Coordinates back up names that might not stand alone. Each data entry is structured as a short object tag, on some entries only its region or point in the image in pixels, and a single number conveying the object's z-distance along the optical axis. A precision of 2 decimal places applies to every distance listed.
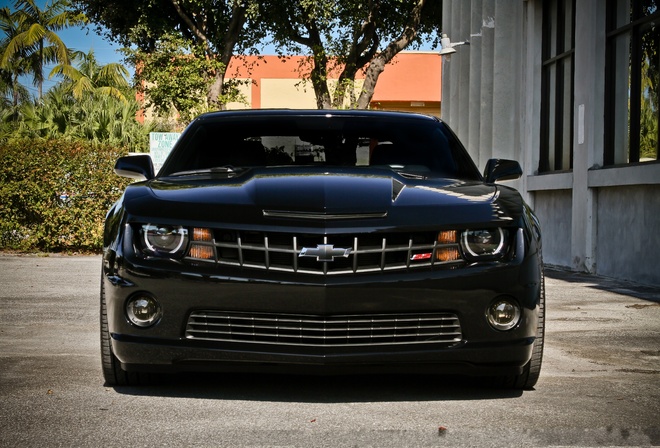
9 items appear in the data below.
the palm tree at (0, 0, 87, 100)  44.59
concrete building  12.23
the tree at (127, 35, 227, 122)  28.16
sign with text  18.38
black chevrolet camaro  4.39
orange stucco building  46.62
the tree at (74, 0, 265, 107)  28.42
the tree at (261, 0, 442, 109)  29.02
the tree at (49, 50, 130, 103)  42.97
